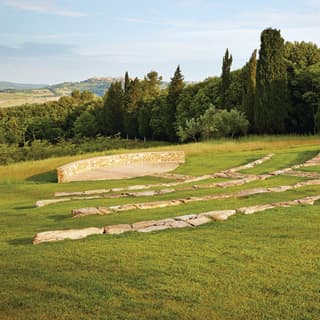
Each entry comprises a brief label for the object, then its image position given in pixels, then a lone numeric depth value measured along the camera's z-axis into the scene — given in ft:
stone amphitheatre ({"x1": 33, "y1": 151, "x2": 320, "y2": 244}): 23.29
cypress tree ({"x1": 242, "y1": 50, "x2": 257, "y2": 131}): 118.52
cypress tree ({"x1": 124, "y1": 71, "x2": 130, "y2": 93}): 182.60
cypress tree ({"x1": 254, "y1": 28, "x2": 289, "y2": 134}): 111.04
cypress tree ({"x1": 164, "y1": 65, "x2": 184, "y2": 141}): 162.01
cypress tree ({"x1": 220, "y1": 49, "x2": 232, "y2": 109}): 139.44
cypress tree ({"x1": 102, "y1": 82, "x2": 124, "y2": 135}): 179.11
